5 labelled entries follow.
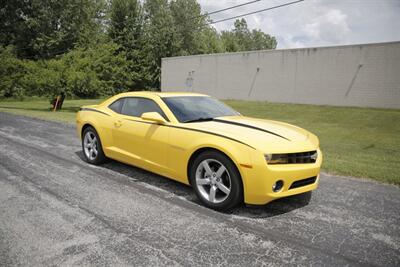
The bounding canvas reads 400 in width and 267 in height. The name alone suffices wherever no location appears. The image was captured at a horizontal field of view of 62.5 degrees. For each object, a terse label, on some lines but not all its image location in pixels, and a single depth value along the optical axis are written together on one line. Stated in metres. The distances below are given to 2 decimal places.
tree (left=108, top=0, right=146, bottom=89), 41.97
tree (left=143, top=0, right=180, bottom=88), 44.56
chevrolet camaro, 3.82
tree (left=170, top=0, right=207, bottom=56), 49.69
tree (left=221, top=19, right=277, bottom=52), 65.12
